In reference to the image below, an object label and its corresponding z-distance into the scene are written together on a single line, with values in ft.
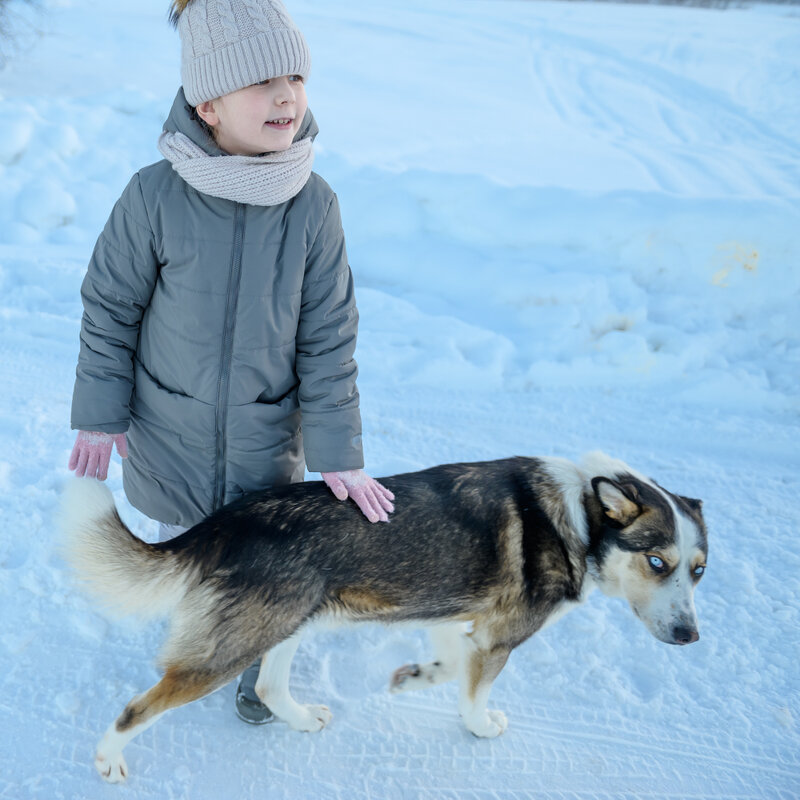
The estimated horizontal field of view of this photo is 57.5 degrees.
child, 6.51
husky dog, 6.98
